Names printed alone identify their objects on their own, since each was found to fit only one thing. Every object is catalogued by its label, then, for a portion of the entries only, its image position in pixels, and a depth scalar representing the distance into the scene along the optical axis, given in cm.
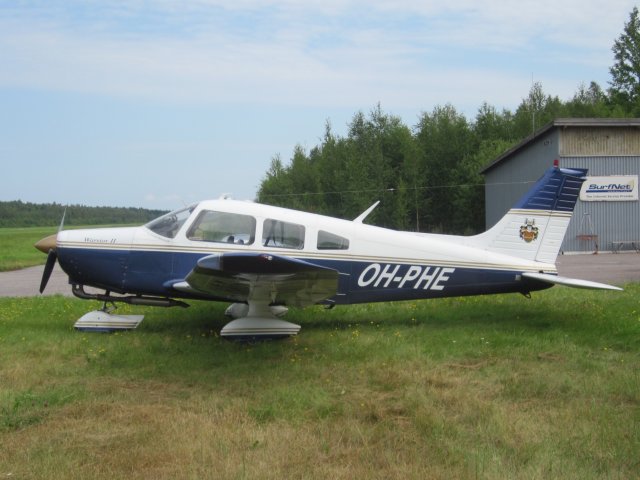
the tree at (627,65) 4891
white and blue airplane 757
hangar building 2262
